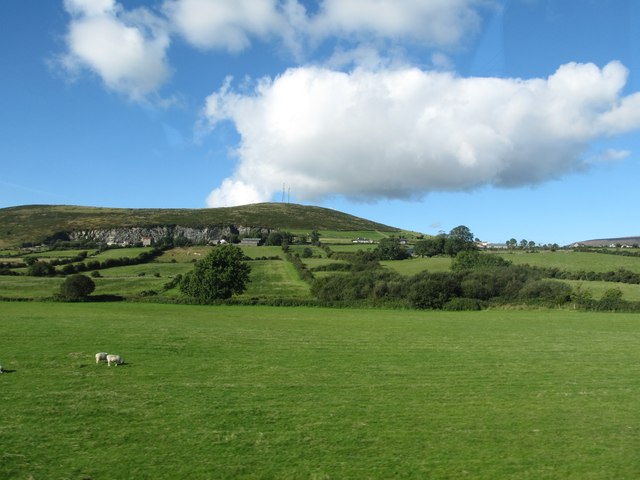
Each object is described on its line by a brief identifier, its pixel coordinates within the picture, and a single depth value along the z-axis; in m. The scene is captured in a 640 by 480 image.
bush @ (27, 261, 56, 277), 98.44
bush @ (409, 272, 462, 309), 72.50
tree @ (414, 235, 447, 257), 145.62
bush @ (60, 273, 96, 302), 76.74
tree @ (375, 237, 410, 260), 128.75
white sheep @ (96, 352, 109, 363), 22.91
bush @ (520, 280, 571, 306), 77.44
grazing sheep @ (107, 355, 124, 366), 22.52
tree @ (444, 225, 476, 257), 141.88
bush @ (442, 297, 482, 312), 70.62
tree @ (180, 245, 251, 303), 81.31
